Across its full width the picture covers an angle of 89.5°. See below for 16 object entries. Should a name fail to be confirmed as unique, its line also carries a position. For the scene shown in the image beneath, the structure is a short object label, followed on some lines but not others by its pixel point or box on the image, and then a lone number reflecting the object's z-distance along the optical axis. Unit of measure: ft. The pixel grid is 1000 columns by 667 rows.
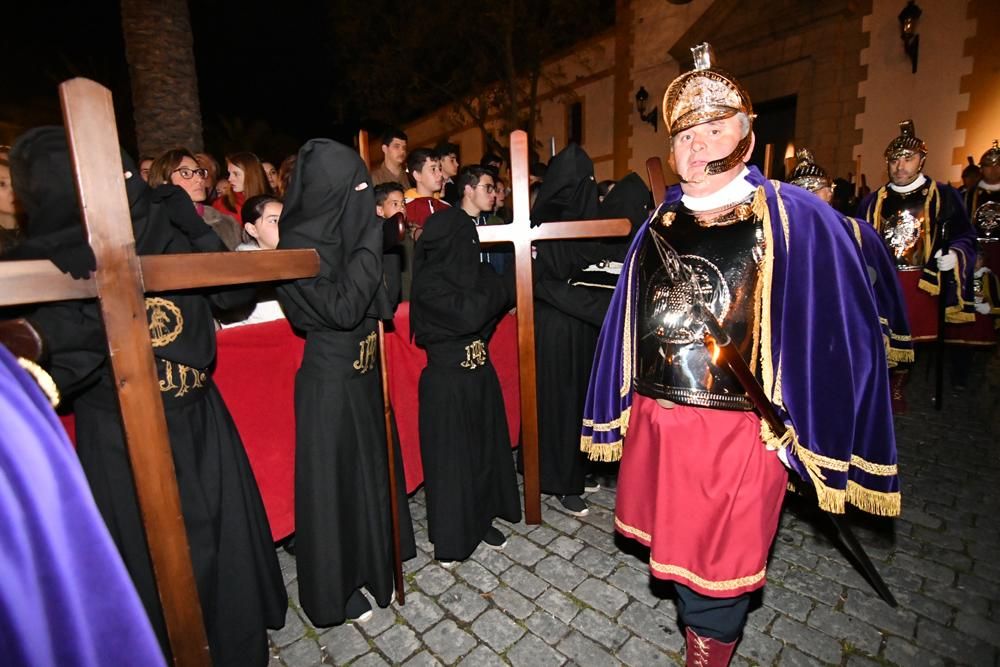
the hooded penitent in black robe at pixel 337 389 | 7.79
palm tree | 19.54
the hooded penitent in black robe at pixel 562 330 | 12.19
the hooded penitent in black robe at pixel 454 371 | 10.22
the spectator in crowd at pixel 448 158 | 18.67
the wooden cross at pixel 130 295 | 4.64
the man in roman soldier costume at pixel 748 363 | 6.52
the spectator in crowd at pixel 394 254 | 10.25
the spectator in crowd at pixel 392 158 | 19.11
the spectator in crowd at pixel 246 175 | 15.33
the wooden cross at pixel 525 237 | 10.46
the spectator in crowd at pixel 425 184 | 16.47
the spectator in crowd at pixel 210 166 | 16.01
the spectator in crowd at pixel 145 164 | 18.17
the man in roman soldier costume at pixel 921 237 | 17.16
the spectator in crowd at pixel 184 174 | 13.03
